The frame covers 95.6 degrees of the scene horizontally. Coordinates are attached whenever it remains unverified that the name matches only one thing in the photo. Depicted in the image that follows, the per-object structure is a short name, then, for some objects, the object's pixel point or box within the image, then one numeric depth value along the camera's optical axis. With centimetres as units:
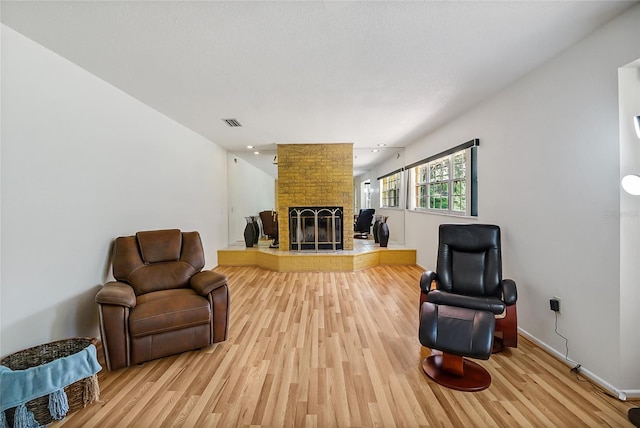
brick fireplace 588
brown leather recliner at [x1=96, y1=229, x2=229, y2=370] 221
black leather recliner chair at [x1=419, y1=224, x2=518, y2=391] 201
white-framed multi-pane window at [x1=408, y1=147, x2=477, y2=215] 395
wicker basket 167
